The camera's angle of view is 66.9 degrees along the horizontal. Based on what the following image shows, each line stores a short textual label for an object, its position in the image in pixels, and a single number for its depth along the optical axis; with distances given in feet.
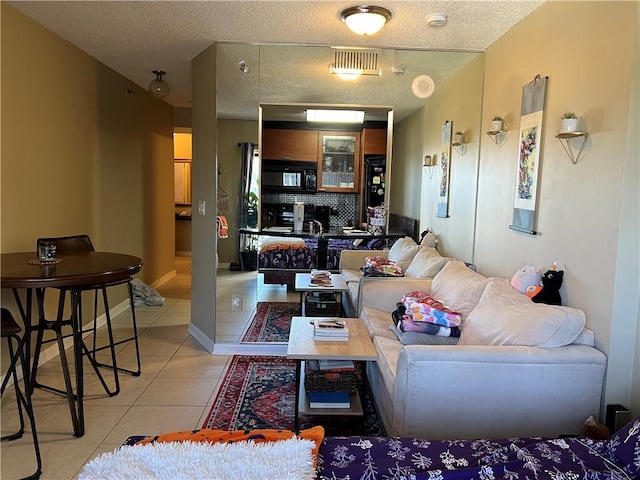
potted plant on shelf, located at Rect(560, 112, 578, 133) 7.66
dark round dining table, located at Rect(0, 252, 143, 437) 7.55
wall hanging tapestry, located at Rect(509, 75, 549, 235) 9.22
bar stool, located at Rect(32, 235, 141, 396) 9.38
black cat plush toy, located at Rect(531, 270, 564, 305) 8.39
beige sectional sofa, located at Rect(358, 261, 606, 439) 7.02
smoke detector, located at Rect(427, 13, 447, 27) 9.97
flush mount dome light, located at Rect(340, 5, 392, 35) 9.59
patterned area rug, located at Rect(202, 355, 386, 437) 8.96
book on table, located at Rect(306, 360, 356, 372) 9.09
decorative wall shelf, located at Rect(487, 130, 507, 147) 10.83
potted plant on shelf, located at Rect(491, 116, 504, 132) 10.69
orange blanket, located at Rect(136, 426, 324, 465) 5.26
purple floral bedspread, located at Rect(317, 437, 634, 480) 4.85
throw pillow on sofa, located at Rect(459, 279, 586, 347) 7.38
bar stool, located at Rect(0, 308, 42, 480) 7.27
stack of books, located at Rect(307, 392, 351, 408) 8.93
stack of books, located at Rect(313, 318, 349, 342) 8.95
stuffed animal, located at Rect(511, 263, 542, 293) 8.86
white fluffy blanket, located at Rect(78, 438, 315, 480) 4.57
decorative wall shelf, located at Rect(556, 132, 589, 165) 7.70
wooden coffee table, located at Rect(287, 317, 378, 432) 8.22
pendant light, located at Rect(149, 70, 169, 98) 15.30
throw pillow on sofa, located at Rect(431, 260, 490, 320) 9.96
